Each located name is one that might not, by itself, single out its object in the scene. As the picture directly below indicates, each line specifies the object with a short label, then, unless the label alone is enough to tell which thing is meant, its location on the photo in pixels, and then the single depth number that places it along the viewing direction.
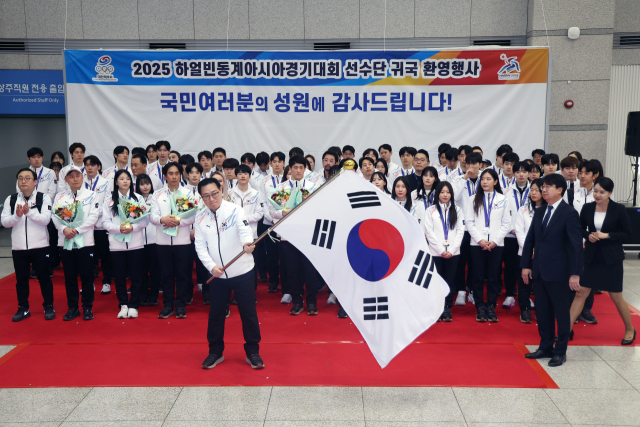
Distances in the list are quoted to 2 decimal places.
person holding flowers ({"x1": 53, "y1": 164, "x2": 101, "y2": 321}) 5.79
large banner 8.55
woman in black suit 5.09
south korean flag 4.00
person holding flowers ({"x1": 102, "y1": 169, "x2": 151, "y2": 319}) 5.82
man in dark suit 4.57
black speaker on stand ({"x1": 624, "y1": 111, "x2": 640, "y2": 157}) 8.59
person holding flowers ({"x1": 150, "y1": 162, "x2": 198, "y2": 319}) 5.85
